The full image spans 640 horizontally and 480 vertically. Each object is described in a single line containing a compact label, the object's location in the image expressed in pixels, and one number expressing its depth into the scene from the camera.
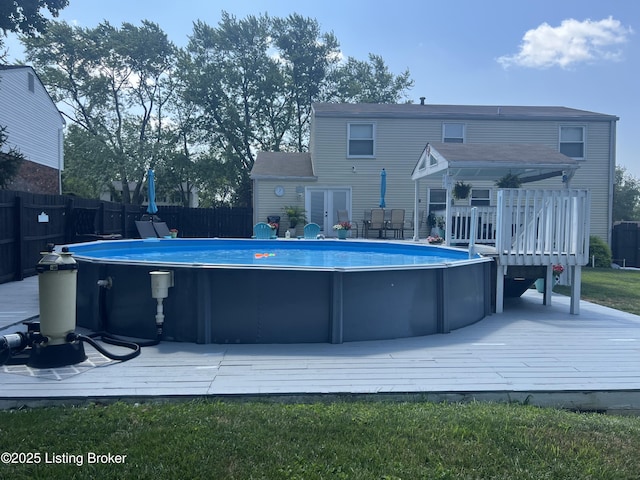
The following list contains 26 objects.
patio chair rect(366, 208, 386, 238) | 15.33
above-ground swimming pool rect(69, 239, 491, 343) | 4.39
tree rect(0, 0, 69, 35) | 9.76
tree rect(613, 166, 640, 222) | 38.31
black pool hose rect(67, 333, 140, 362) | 3.70
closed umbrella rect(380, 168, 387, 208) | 14.65
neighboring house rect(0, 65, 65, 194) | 16.86
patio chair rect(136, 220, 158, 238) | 14.07
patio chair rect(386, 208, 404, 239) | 15.51
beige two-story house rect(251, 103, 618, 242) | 16.05
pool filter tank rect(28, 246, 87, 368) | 3.52
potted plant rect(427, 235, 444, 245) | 10.22
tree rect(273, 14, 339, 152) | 27.17
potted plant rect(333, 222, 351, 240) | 14.28
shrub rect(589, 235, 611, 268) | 14.36
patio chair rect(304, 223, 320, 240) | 13.57
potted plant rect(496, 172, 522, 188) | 9.89
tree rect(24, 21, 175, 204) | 25.14
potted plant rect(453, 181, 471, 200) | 11.99
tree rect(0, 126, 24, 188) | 9.95
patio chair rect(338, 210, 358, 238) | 15.77
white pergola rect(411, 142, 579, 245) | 8.16
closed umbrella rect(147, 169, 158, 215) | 14.45
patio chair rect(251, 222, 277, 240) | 13.09
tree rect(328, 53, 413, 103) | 27.92
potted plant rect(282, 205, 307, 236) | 15.59
